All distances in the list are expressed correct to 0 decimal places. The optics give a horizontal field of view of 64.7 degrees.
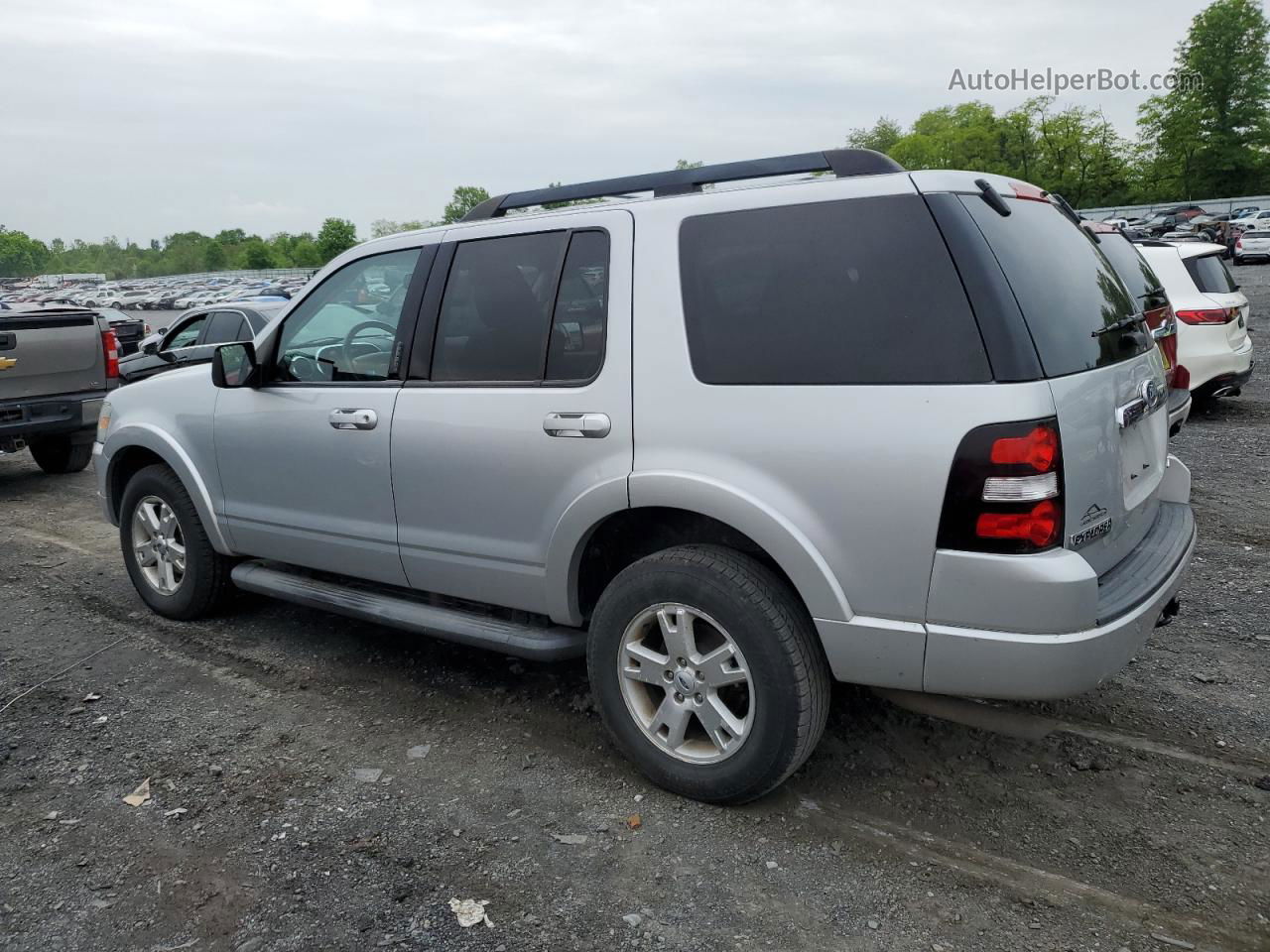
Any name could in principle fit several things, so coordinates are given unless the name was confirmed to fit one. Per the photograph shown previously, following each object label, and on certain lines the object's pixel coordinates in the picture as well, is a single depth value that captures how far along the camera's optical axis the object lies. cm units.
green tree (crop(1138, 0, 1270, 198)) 7144
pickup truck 829
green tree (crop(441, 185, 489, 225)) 11525
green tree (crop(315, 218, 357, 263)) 12219
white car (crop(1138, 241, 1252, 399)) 917
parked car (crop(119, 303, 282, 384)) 1066
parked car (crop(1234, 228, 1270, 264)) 3322
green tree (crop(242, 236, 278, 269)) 13675
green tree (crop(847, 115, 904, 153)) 11382
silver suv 272
